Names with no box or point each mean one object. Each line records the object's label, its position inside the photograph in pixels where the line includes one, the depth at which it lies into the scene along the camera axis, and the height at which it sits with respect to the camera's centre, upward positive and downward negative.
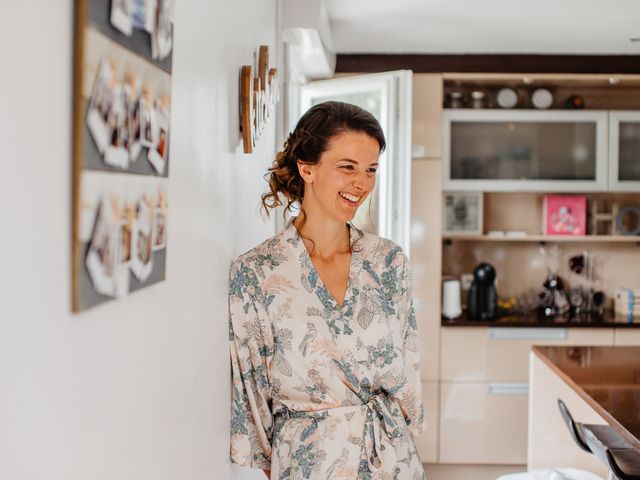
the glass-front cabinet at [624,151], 4.58 +0.49
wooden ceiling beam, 4.68 +1.02
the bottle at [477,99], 4.71 +0.81
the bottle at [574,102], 4.72 +0.79
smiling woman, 1.82 -0.25
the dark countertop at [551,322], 4.50 -0.53
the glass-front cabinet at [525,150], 4.61 +0.49
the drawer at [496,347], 4.54 -0.69
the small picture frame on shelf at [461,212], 4.70 +0.11
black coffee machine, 4.68 -0.38
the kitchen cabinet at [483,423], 4.58 -1.15
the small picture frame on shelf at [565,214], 4.74 +0.11
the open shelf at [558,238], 4.66 -0.04
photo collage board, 0.72 +0.09
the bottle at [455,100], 4.74 +0.81
